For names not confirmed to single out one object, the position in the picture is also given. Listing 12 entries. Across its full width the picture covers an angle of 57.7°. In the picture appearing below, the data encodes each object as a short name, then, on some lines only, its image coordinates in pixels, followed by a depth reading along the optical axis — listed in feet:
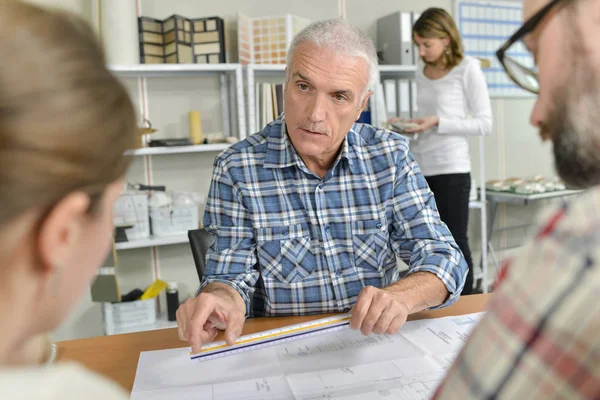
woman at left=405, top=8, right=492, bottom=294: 8.61
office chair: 4.83
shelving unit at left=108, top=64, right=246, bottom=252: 8.72
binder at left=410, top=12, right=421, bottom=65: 10.44
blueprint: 2.81
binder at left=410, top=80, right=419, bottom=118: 10.45
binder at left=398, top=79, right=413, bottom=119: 10.32
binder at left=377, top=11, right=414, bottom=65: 10.41
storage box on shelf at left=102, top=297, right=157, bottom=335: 8.60
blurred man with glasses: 1.13
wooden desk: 3.19
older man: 4.38
